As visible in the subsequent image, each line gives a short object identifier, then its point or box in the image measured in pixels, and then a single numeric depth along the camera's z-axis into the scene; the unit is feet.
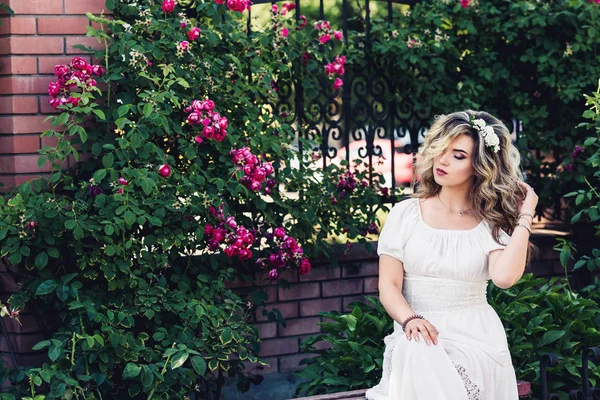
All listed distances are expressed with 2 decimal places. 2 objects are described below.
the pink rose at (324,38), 16.16
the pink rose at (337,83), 16.39
